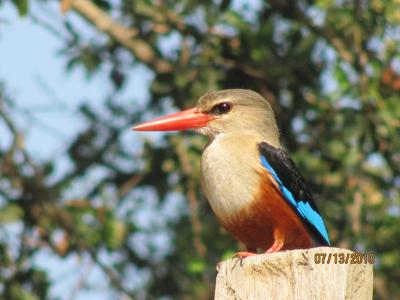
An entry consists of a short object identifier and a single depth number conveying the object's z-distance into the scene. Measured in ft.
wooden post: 20.11
